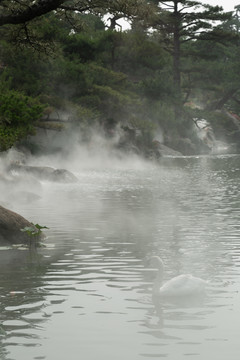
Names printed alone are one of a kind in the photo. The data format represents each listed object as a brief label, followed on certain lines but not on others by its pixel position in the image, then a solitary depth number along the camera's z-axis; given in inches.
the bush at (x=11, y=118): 779.4
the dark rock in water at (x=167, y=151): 2047.2
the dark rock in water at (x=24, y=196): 820.6
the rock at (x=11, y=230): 508.7
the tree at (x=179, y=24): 2192.4
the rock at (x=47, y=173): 1127.0
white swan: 342.3
